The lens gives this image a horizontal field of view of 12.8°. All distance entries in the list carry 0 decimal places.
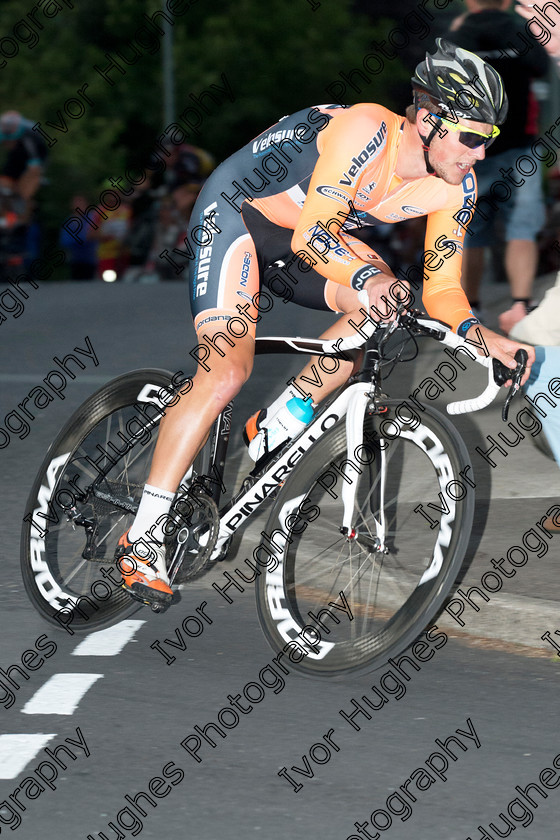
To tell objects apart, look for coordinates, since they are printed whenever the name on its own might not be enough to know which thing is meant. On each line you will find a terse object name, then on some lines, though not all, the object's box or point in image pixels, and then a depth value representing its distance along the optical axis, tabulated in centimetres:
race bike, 779
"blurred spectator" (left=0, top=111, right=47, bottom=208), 3202
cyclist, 792
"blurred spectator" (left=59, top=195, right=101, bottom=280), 3516
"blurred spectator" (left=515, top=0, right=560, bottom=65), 1003
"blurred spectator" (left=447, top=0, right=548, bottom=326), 1664
